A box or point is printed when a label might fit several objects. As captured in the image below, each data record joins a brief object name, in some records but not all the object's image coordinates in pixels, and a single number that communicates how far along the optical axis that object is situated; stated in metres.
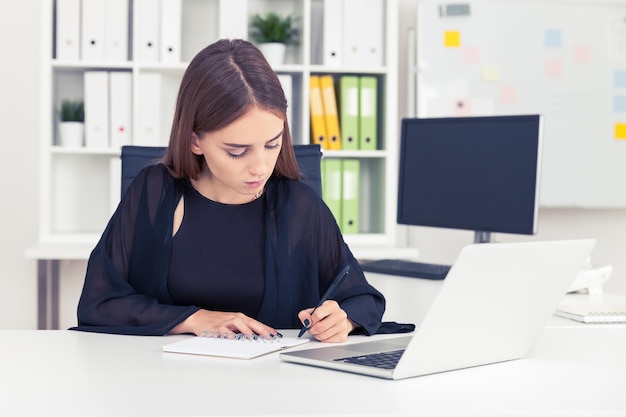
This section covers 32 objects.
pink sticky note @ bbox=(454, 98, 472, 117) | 3.71
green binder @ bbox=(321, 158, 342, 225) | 3.41
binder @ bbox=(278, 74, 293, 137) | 3.38
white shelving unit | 3.27
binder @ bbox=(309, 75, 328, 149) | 3.42
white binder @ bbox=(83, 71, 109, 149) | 3.30
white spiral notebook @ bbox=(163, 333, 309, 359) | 1.26
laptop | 1.10
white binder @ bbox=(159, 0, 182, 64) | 3.31
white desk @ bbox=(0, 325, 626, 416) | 0.97
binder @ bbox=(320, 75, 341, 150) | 3.42
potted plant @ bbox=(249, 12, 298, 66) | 3.42
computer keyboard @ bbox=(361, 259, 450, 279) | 2.50
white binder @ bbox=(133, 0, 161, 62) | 3.31
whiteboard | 3.71
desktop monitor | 2.39
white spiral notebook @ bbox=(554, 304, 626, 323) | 1.76
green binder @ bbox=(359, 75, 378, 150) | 3.44
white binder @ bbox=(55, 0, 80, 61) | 3.26
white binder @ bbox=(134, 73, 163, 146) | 3.33
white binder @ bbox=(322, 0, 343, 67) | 3.39
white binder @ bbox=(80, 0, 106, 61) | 3.28
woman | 1.55
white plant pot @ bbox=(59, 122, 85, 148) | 3.32
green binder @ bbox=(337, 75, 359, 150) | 3.42
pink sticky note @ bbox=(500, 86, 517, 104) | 3.74
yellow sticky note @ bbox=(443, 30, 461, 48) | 3.71
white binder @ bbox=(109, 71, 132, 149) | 3.30
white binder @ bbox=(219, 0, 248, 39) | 3.35
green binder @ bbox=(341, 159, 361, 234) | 3.44
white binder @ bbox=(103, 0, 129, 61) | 3.29
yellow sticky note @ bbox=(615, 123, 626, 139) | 3.79
